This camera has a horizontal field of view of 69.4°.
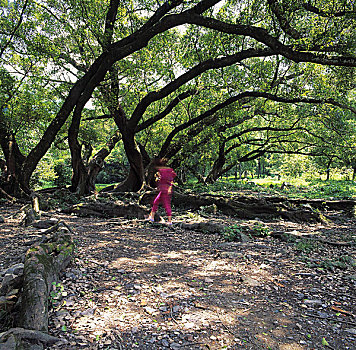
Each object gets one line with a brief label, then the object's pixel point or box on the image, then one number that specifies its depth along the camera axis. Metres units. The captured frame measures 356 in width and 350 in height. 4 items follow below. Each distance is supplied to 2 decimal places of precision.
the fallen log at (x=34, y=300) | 1.98
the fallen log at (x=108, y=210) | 8.91
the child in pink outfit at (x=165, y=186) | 7.64
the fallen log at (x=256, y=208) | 8.23
